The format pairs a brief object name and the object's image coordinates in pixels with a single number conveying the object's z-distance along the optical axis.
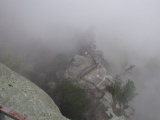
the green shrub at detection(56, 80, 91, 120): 28.33
